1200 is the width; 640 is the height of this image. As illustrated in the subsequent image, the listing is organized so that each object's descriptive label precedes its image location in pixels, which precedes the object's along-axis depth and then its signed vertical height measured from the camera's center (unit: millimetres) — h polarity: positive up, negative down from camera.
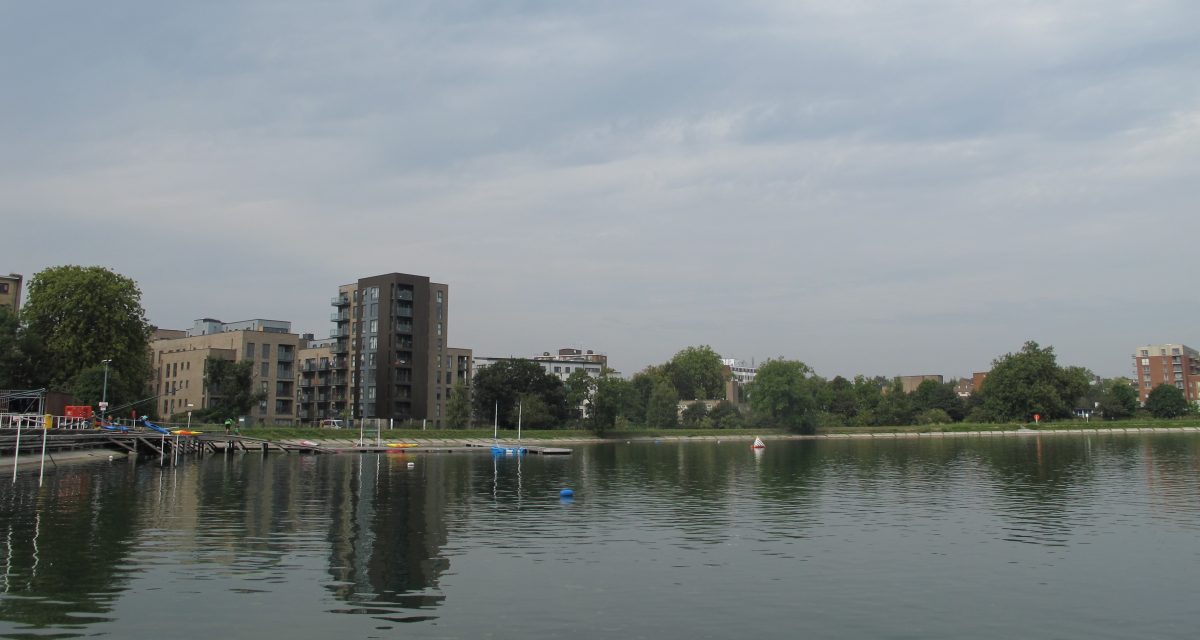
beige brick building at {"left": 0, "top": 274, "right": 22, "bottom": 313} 152875 +18888
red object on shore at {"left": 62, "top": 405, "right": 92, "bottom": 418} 92938 -1311
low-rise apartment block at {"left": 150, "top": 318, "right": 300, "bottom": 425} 173375 +6245
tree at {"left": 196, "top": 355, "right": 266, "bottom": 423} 142500 +1747
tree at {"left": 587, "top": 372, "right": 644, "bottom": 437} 175125 -1282
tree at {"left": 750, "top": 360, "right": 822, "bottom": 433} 196875 +947
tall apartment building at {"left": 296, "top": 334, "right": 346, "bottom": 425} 194900 +3082
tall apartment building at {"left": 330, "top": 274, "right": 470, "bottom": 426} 179625 +10697
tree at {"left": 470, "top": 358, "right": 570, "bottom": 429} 173000 +1915
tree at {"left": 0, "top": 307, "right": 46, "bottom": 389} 104125 +5122
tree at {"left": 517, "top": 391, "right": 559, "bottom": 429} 167250 -2708
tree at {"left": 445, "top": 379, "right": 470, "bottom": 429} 167625 -1581
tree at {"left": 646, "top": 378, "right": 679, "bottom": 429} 195750 -2343
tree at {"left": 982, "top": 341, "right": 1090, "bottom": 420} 196625 +2206
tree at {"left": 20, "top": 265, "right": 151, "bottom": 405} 111438 +9543
